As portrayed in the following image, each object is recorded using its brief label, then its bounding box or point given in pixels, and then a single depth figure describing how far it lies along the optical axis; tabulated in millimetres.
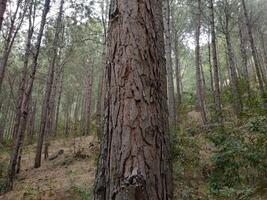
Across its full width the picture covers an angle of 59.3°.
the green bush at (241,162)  4648
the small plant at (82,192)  4984
